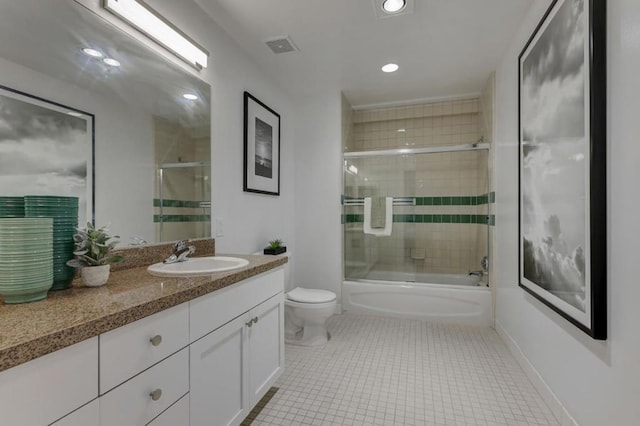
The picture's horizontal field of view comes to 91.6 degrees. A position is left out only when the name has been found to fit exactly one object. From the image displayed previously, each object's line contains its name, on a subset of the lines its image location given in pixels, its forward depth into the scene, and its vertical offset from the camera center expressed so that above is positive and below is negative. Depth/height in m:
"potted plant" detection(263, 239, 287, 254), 2.57 -0.29
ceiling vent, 2.29 +1.28
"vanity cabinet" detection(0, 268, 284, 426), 0.67 -0.46
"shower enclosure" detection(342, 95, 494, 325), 3.31 +0.02
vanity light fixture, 1.44 +0.96
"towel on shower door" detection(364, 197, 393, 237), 3.37 -0.07
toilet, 2.45 -0.80
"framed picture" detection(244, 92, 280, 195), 2.44 +0.57
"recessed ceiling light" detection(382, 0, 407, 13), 1.87 +1.28
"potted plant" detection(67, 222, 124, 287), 1.10 -0.16
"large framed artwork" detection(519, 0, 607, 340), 1.20 +0.24
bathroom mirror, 1.13 +0.49
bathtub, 2.92 -0.83
